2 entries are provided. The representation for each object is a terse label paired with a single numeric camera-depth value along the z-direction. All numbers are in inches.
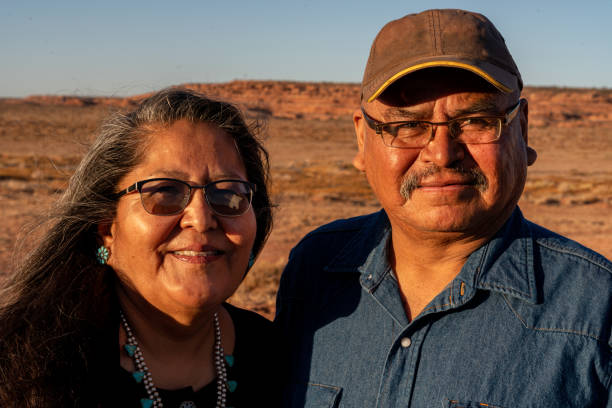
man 82.4
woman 84.5
